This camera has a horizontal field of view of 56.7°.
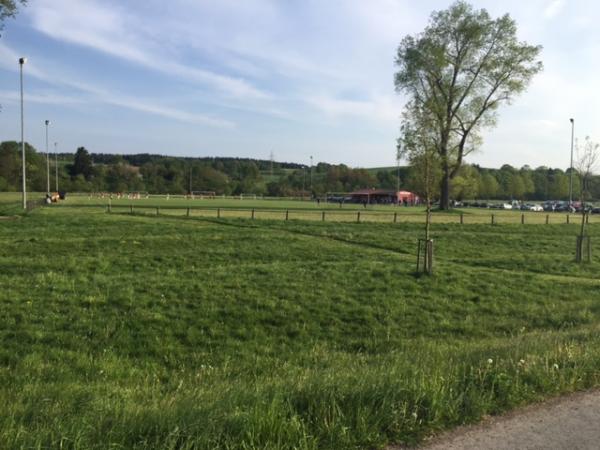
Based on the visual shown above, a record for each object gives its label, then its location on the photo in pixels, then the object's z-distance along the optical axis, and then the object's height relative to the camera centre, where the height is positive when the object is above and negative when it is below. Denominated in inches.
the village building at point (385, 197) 4676.2 -24.4
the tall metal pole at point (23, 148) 1439.5 +96.8
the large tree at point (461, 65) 2148.1 +510.6
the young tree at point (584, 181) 976.9 +32.7
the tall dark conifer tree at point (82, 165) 5423.2 +212.5
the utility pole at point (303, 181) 6324.8 +132.5
